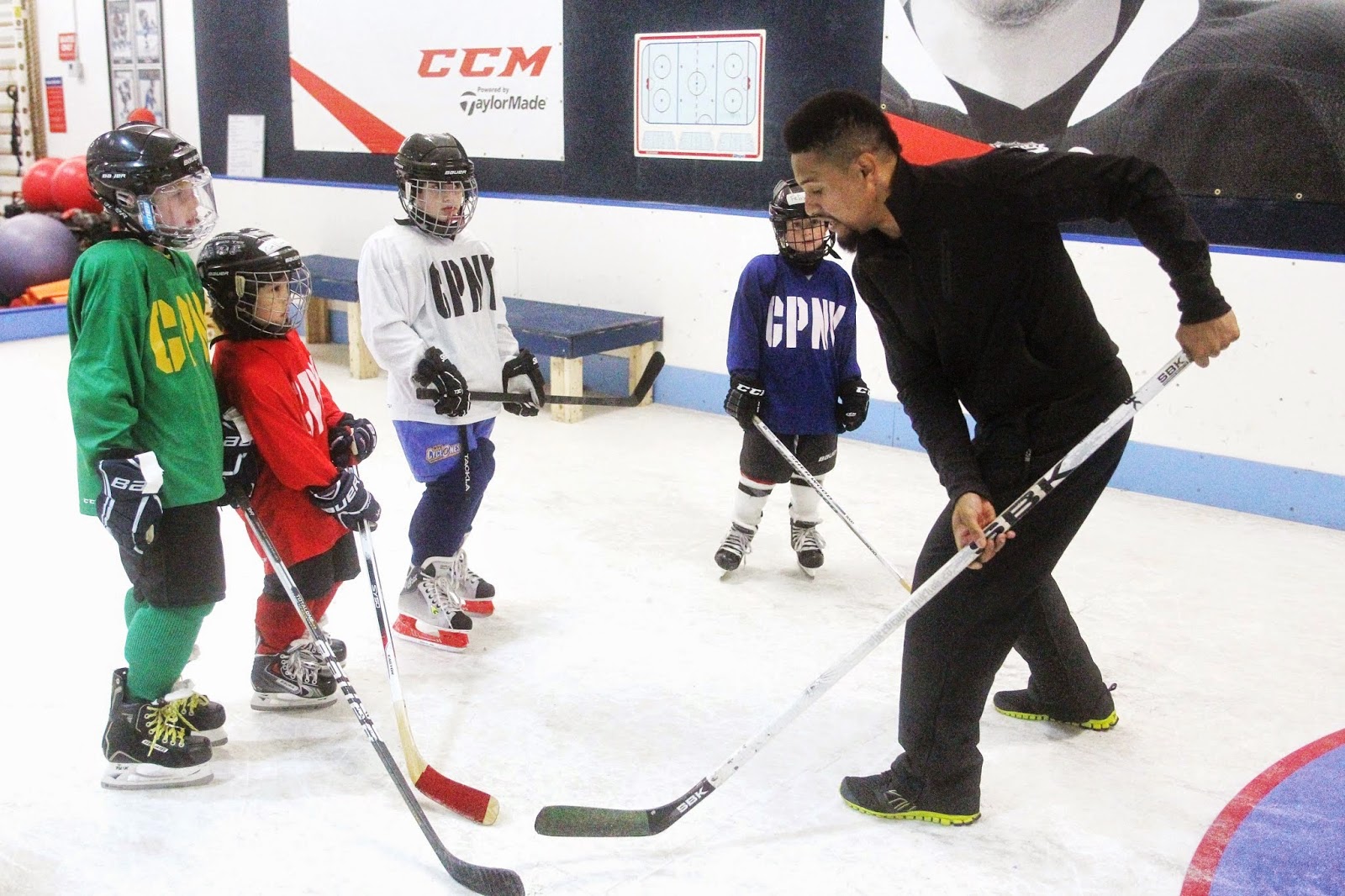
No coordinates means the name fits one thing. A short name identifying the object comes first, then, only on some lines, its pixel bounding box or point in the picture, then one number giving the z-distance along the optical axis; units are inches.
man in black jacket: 72.7
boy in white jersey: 107.3
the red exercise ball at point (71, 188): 284.8
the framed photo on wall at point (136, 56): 291.1
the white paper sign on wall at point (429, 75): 223.0
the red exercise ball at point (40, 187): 288.4
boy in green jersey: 80.2
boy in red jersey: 91.7
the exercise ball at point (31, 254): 264.1
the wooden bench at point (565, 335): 191.8
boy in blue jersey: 125.0
